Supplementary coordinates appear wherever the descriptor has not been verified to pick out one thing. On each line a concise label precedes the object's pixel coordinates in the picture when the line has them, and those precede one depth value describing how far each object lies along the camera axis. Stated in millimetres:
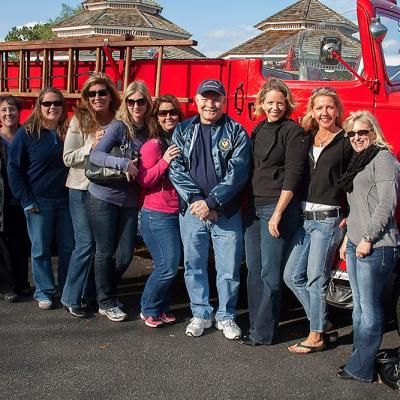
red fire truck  4480
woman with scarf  3574
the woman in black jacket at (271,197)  4051
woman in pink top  4461
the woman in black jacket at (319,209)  3963
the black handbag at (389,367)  3758
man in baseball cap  4234
